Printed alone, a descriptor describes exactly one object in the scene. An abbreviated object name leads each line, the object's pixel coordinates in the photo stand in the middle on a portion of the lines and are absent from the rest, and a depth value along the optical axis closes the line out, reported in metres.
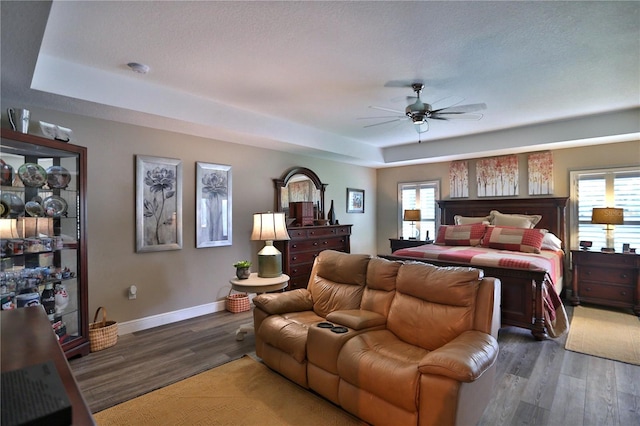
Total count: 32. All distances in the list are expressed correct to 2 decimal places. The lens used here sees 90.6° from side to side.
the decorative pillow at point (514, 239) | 4.46
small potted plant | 3.48
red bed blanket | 3.51
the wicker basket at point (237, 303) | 4.48
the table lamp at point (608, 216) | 4.39
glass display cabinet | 2.76
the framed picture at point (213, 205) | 4.33
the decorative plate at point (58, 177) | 3.04
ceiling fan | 3.28
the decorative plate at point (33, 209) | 2.91
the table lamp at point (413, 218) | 6.61
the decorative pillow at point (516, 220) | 5.05
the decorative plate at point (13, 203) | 2.78
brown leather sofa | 1.75
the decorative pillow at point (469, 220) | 5.49
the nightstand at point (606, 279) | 4.26
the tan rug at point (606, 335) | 3.13
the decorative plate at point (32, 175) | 2.86
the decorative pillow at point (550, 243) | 4.79
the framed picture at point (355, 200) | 6.80
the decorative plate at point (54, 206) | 3.04
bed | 3.44
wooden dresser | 4.98
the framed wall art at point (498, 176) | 5.64
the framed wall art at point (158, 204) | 3.81
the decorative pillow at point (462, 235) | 5.08
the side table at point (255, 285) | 3.26
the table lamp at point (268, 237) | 3.55
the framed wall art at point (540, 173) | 5.29
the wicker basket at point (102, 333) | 3.22
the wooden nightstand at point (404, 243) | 6.29
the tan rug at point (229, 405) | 2.16
